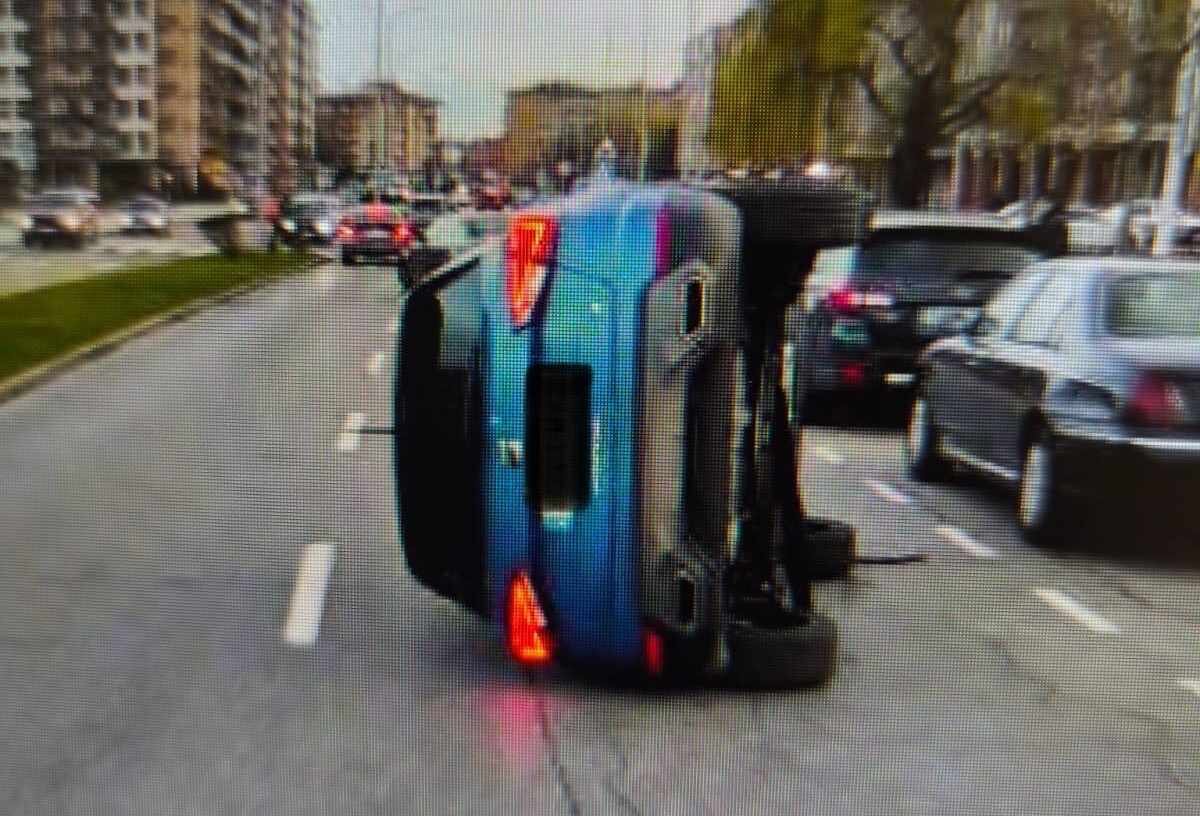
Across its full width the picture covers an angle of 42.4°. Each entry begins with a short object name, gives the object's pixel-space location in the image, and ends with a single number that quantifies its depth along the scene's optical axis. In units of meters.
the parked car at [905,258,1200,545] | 5.01
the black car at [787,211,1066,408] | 8.02
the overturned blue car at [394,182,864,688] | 3.19
